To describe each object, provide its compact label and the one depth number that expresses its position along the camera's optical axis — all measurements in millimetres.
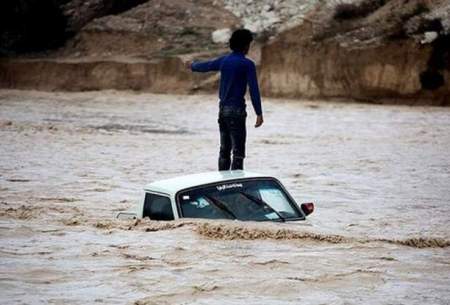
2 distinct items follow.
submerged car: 19472
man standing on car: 25642
